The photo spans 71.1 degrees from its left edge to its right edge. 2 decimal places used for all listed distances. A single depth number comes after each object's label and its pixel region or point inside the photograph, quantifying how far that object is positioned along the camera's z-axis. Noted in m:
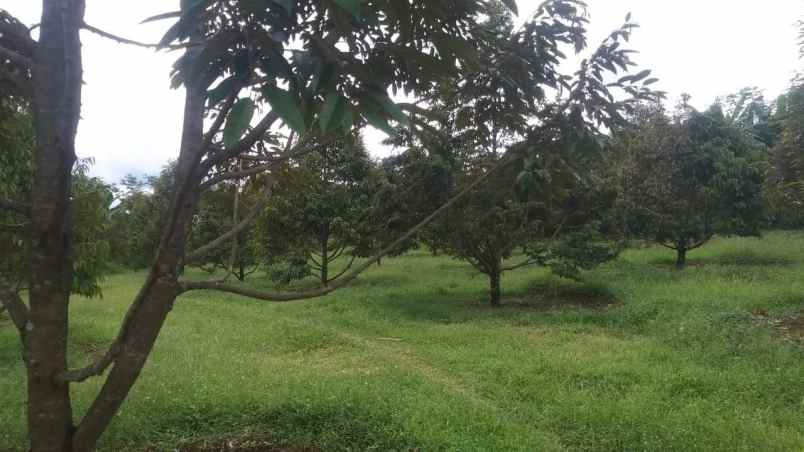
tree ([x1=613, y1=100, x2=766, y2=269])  14.91
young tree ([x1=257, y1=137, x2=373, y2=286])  14.91
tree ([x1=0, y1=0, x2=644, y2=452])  1.77
